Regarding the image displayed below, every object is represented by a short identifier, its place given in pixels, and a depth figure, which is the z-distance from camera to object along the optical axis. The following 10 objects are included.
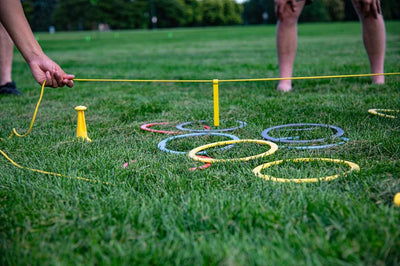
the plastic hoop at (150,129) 2.81
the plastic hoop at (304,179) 1.72
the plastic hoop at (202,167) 1.96
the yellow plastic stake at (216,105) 2.79
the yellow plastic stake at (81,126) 2.64
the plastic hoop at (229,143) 2.07
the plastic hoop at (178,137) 2.31
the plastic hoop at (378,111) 2.81
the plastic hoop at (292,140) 2.42
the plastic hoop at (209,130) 2.82
